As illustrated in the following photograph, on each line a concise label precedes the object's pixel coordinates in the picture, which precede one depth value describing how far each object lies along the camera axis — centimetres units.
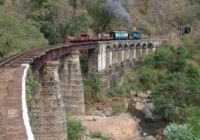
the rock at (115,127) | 3484
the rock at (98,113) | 4013
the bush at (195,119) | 2455
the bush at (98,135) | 3247
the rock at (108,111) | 4042
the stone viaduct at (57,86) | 1041
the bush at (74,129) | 2884
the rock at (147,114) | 4104
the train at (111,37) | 4747
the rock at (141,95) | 4959
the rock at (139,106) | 4382
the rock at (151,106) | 4172
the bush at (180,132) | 2377
